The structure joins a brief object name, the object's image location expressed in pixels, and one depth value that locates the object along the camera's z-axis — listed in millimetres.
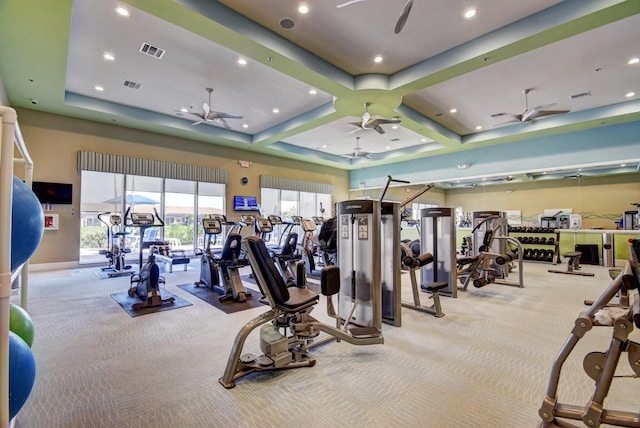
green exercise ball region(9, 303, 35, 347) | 1841
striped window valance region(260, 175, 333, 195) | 11250
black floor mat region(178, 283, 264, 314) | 4387
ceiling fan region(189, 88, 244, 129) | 6252
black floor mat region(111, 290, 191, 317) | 4173
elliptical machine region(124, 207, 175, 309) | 4434
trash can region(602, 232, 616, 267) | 8213
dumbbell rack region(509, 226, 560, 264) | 8906
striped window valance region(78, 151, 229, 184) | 7578
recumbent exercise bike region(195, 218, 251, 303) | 4804
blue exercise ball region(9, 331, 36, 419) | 1400
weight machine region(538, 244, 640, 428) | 1562
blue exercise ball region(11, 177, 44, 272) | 1452
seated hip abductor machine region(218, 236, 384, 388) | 2457
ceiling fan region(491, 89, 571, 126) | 6062
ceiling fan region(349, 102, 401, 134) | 6406
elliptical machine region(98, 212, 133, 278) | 6936
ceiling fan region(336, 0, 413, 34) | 3031
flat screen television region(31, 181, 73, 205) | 6975
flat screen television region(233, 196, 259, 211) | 10360
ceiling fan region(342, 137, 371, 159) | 9992
